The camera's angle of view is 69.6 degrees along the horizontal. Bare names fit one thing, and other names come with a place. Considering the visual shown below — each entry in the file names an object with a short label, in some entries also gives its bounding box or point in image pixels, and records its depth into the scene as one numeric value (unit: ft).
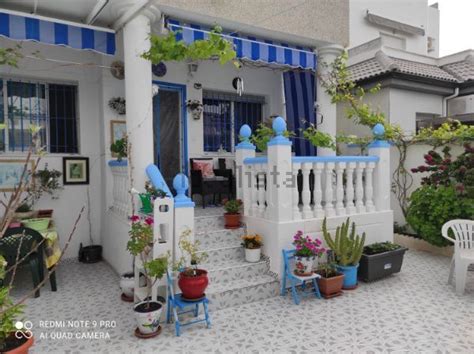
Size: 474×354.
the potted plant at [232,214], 17.71
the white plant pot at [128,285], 14.52
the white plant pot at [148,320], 11.32
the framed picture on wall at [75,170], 21.12
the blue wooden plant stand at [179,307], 11.94
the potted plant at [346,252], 15.56
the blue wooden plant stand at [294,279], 14.35
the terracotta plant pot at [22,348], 8.01
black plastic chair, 14.48
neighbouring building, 28.07
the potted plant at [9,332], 8.21
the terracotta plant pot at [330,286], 14.71
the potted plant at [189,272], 12.06
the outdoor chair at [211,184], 22.12
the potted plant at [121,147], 17.74
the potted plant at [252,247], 15.67
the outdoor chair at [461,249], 14.83
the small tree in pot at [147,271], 11.42
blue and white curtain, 25.12
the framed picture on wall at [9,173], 19.49
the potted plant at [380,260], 16.21
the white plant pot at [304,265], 14.39
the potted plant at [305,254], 14.42
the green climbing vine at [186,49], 14.70
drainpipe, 31.76
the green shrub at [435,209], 19.17
